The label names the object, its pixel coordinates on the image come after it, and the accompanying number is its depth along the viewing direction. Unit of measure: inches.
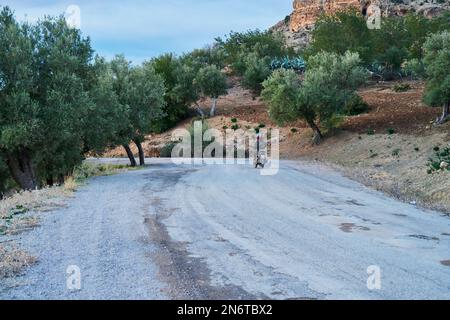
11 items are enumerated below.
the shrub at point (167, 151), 1892.2
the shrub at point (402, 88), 1911.9
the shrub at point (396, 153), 1044.5
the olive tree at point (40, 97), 745.6
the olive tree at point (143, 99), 1202.0
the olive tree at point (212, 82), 2329.1
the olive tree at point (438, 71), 1143.0
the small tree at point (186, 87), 2353.6
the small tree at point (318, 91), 1416.1
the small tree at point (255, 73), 2393.0
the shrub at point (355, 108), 1638.8
